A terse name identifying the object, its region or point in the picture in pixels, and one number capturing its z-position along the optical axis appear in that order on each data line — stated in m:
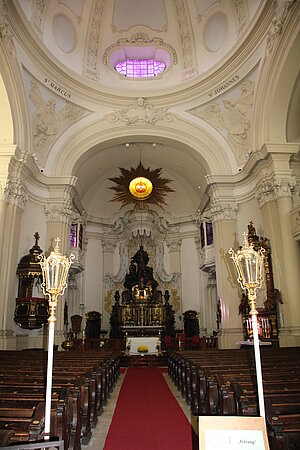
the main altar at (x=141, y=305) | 16.52
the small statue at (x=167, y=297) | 17.27
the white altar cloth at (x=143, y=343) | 13.12
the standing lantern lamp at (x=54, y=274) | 3.38
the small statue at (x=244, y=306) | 10.55
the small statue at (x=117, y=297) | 17.07
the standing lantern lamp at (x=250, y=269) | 3.36
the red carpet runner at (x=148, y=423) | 3.69
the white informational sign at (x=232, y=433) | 1.89
